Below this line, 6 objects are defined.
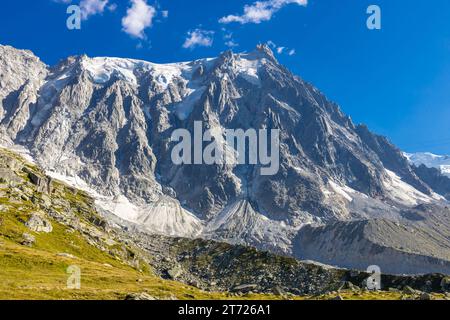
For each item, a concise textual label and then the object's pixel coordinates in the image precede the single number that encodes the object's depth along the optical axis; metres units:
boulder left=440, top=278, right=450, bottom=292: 108.03
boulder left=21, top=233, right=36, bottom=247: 103.53
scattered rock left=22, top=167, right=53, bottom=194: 168.25
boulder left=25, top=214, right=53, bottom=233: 119.04
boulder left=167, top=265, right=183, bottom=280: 157.38
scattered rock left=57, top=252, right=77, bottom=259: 98.88
